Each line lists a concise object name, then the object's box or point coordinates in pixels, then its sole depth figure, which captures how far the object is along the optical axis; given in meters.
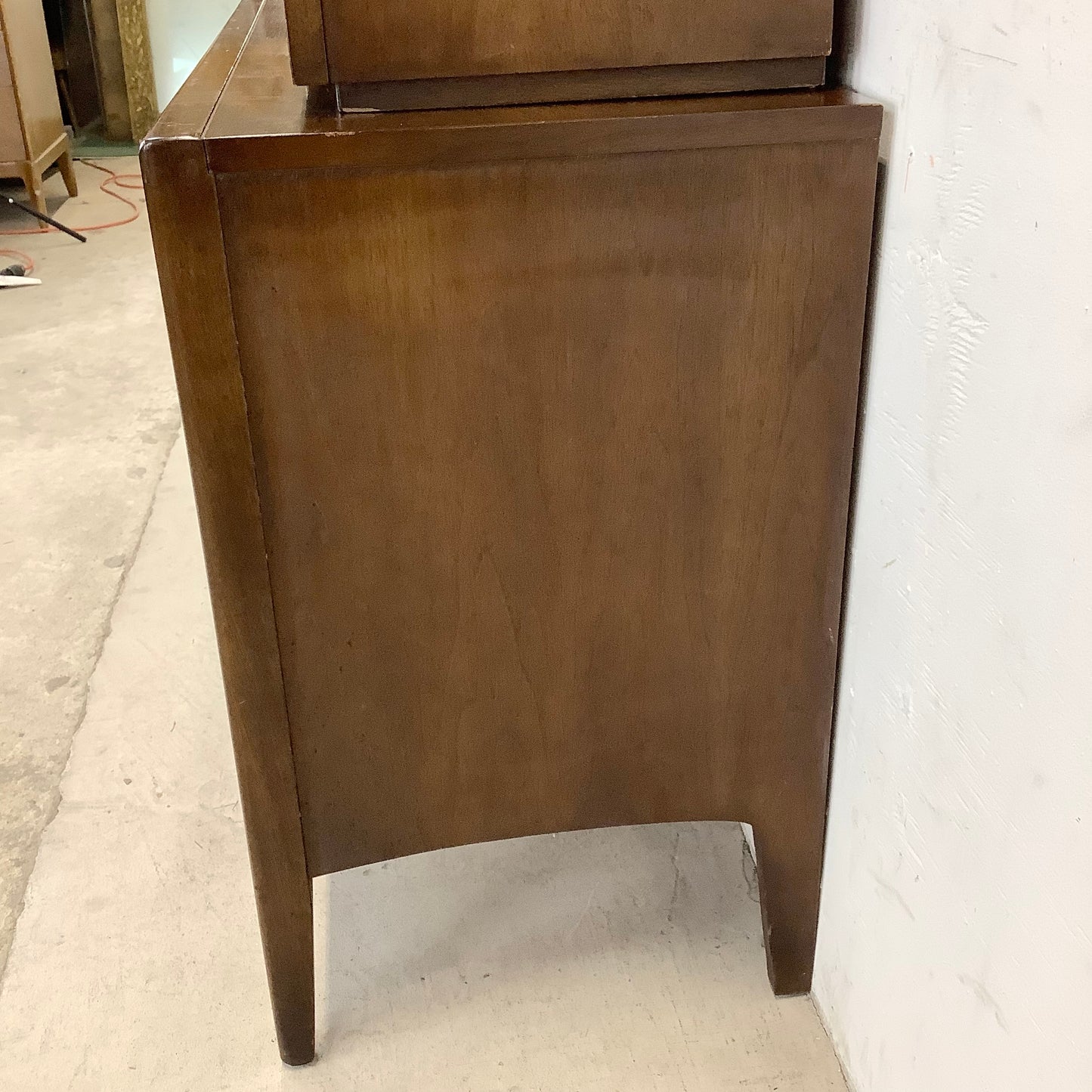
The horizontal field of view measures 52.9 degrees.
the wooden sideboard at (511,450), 0.68
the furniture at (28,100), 2.97
